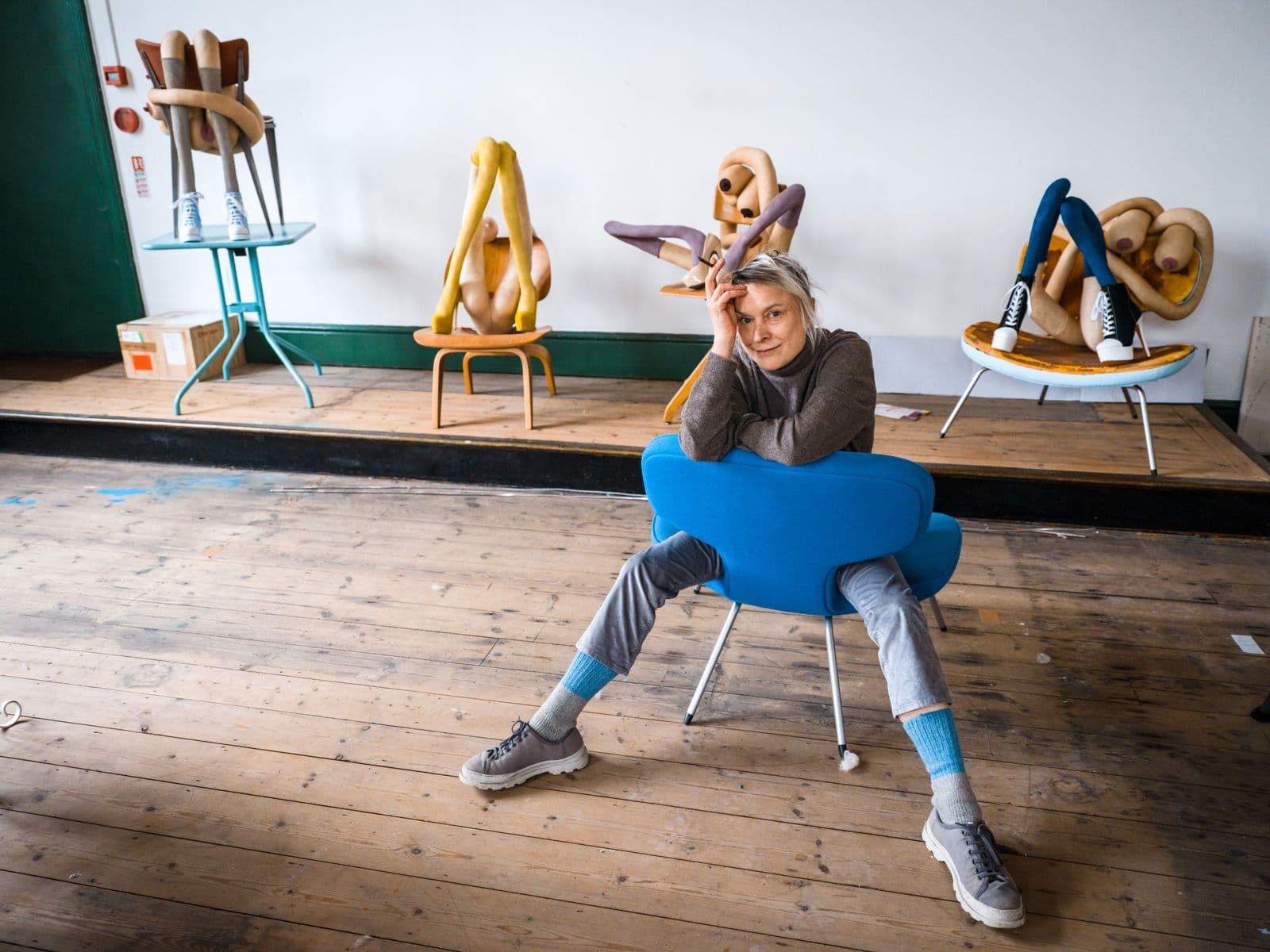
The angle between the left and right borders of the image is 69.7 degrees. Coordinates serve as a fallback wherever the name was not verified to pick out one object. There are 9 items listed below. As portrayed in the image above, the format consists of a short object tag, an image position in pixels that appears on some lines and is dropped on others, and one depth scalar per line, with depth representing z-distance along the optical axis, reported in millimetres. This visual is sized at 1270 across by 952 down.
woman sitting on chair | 1688
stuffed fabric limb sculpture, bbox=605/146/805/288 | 3336
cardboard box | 4473
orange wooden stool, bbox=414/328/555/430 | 3602
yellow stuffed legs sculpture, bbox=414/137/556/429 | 3564
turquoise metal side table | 3768
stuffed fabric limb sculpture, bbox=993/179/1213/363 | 3184
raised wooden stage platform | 3135
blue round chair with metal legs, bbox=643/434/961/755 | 1659
